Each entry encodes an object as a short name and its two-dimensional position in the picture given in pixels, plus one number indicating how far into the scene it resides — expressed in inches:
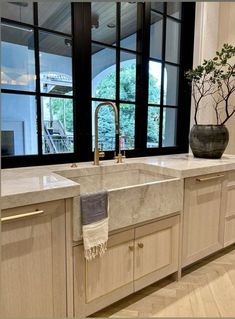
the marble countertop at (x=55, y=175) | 44.5
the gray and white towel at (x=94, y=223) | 51.7
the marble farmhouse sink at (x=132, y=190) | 57.7
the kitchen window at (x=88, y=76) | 70.9
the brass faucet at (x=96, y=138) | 73.0
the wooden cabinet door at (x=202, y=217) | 73.5
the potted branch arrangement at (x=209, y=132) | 86.8
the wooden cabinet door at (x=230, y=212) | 85.0
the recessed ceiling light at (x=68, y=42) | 77.5
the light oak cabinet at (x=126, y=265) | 55.0
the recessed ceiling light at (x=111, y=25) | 86.5
